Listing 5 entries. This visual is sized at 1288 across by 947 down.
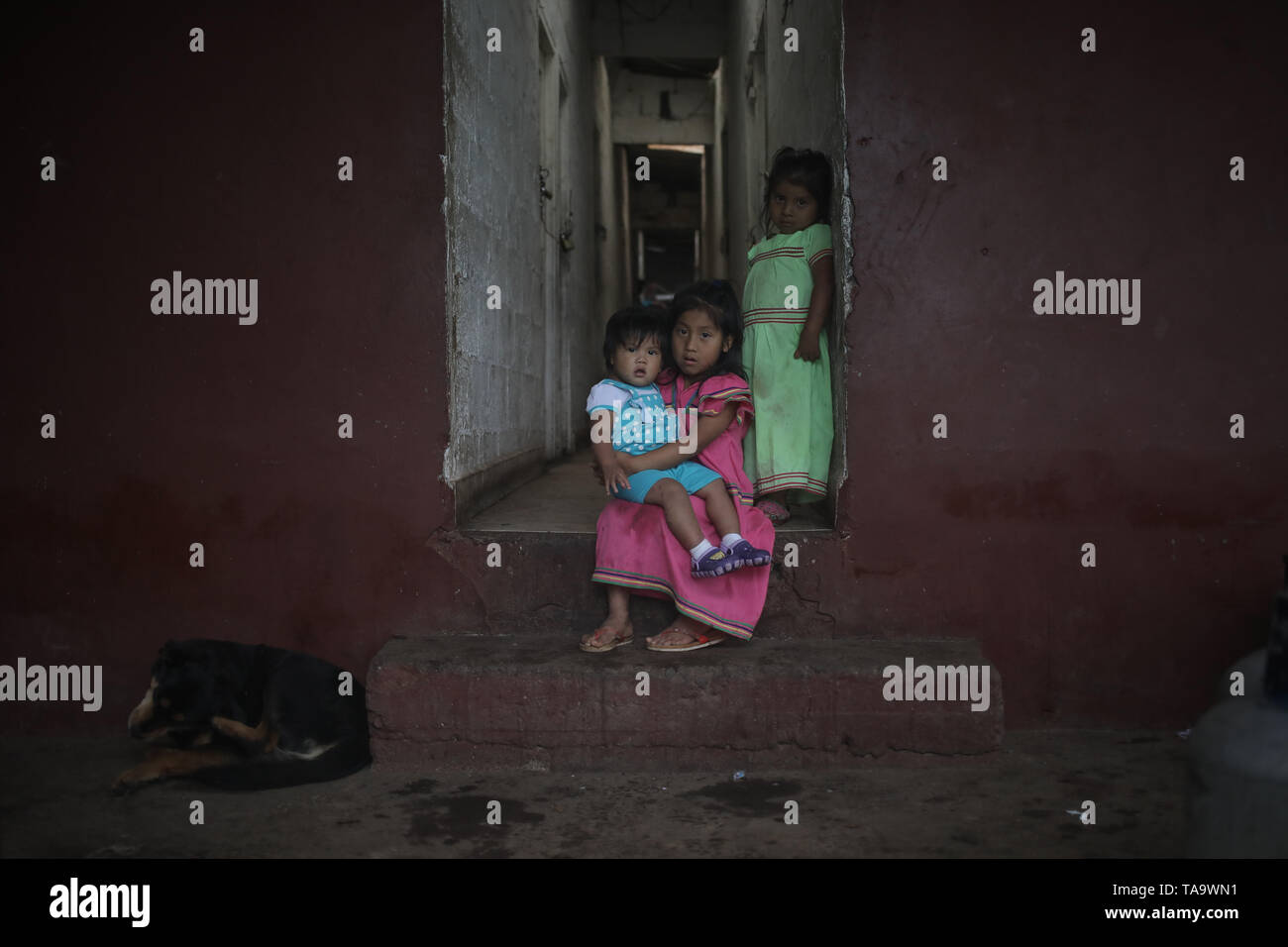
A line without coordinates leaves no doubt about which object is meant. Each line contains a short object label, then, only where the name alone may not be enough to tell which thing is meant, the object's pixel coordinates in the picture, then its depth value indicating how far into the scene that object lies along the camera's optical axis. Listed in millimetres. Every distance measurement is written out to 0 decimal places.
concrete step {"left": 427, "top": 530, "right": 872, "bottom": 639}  3562
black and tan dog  3072
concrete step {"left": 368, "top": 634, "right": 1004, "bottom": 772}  3205
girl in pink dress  3424
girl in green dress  3826
